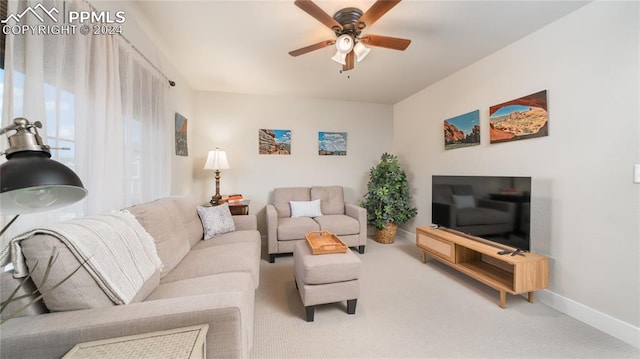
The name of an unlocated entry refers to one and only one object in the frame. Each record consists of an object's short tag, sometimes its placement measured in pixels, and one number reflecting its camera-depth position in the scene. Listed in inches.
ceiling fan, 59.5
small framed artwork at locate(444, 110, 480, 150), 105.0
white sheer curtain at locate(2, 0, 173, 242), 40.3
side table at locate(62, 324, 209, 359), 28.6
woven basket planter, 142.3
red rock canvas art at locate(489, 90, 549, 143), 79.8
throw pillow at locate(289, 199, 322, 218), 136.9
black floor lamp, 21.4
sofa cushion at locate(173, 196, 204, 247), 82.5
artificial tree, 140.9
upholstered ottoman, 67.6
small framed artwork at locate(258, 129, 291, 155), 149.6
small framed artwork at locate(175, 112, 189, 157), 113.2
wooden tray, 75.3
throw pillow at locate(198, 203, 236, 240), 93.7
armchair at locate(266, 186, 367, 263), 117.7
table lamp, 125.2
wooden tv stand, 72.9
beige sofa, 30.2
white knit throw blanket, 34.0
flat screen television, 78.8
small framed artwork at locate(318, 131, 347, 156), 158.4
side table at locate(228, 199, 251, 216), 121.2
